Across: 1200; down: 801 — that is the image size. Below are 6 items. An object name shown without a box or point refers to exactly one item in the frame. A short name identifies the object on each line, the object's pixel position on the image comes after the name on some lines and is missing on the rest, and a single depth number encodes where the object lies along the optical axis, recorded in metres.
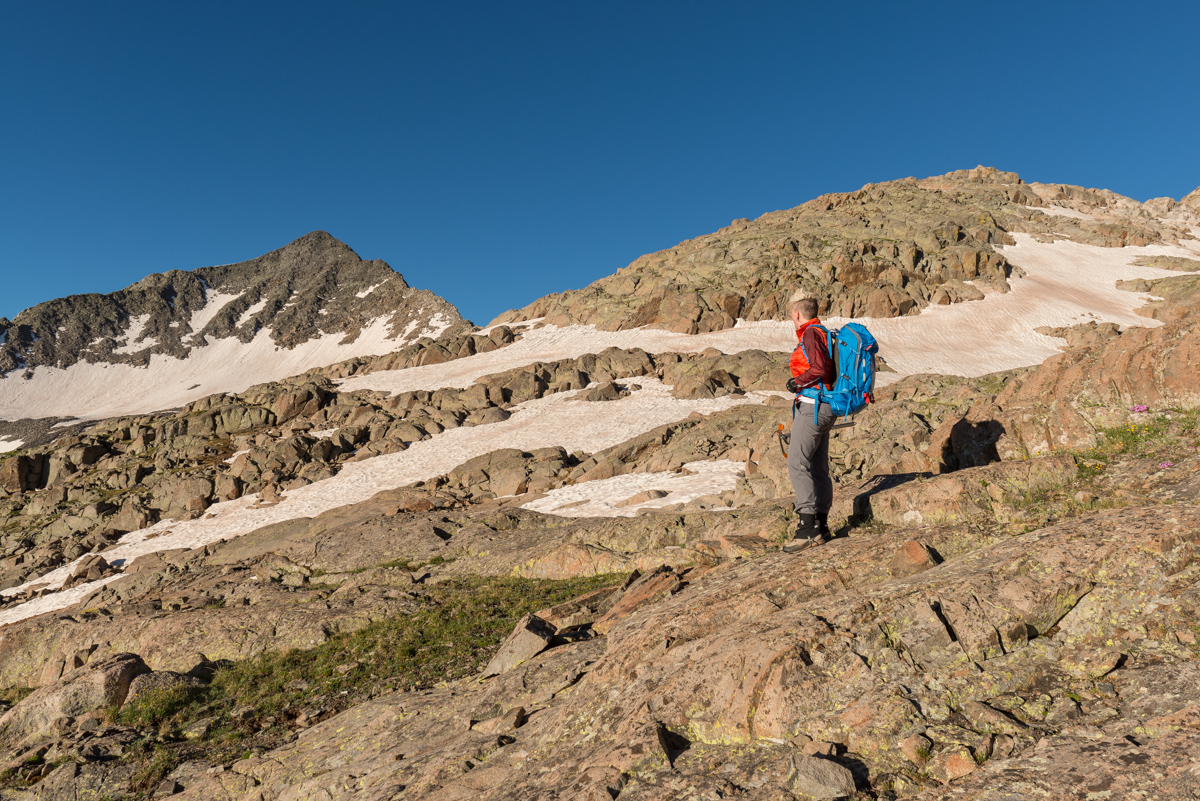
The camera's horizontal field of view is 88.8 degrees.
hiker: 8.22
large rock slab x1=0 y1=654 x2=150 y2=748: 10.30
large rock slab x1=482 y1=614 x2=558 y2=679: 8.16
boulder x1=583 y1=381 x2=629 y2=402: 45.88
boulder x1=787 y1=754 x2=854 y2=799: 3.66
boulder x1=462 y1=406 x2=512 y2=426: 45.34
